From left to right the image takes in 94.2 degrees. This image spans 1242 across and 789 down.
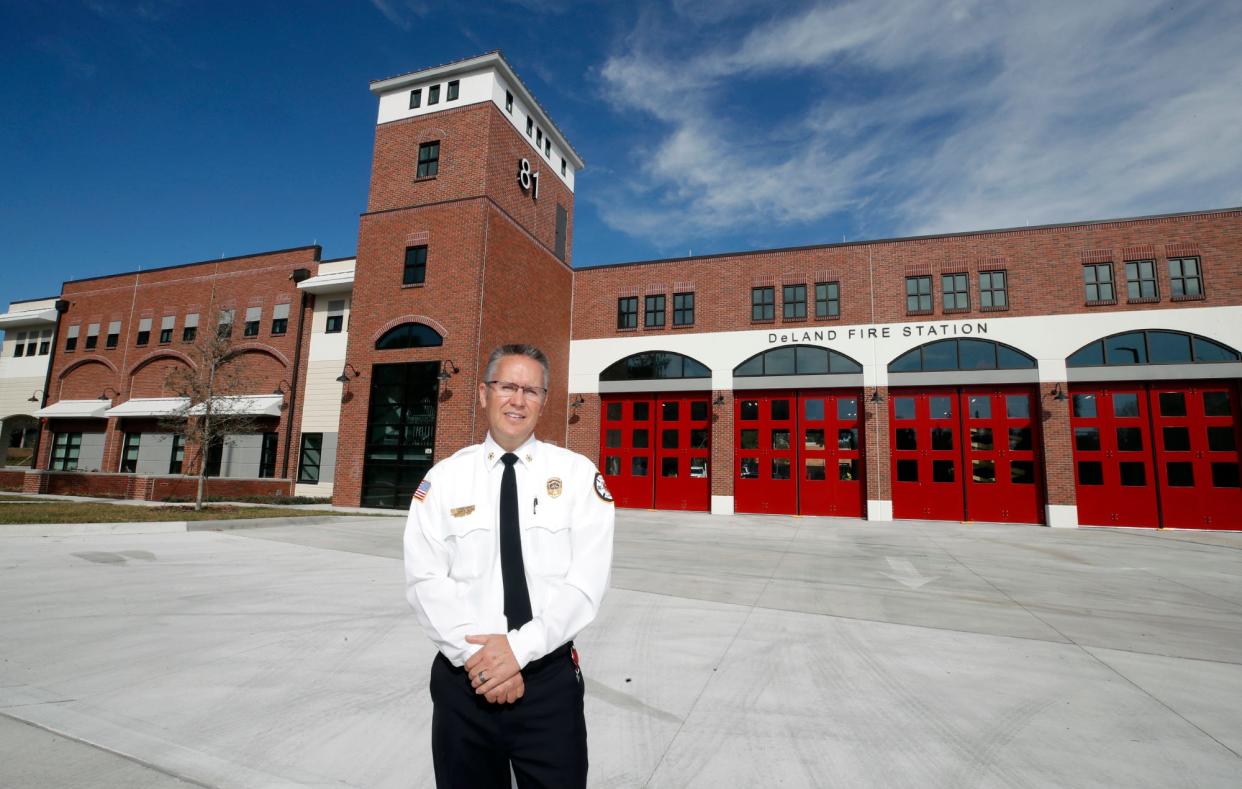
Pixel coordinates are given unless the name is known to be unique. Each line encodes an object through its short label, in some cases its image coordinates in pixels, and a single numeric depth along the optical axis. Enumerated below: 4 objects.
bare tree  16.31
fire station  16.31
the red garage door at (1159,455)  15.65
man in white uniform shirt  1.72
